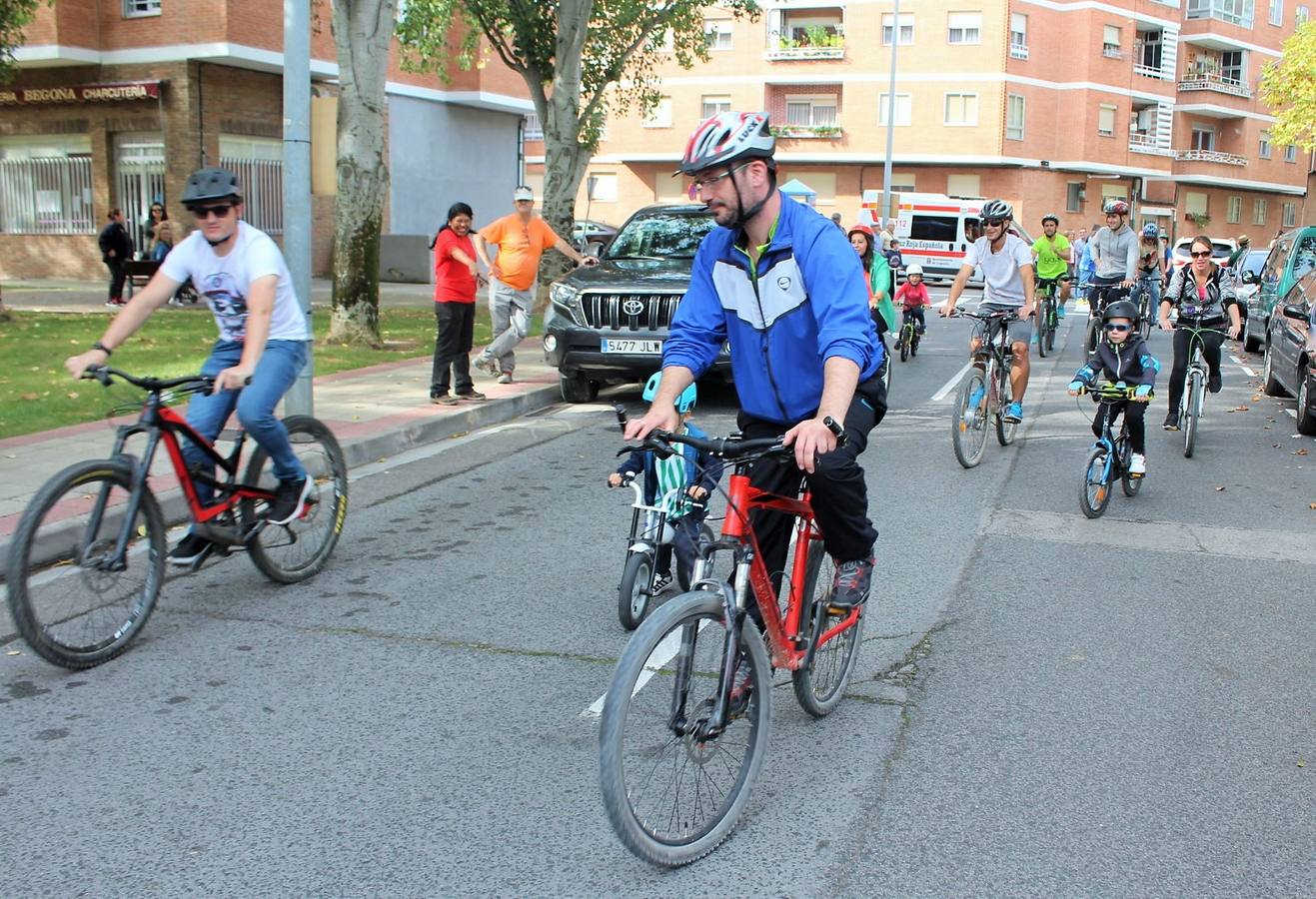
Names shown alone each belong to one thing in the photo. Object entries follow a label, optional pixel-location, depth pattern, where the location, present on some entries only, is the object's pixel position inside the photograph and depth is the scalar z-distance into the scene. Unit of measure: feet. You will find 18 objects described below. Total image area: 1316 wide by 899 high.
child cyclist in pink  56.44
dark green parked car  55.31
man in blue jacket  11.28
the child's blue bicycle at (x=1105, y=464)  25.71
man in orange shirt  38.88
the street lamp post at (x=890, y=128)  128.77
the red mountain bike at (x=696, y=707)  10.02
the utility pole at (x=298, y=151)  29.09
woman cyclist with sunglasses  33.83
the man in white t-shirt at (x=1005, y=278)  32.48
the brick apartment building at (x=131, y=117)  81.46
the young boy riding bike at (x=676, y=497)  16.65
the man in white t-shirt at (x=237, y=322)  17.48
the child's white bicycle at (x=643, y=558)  17.44
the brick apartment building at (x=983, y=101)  165.58
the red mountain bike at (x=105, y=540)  15.15
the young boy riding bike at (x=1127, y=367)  26.89
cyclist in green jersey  50.60
